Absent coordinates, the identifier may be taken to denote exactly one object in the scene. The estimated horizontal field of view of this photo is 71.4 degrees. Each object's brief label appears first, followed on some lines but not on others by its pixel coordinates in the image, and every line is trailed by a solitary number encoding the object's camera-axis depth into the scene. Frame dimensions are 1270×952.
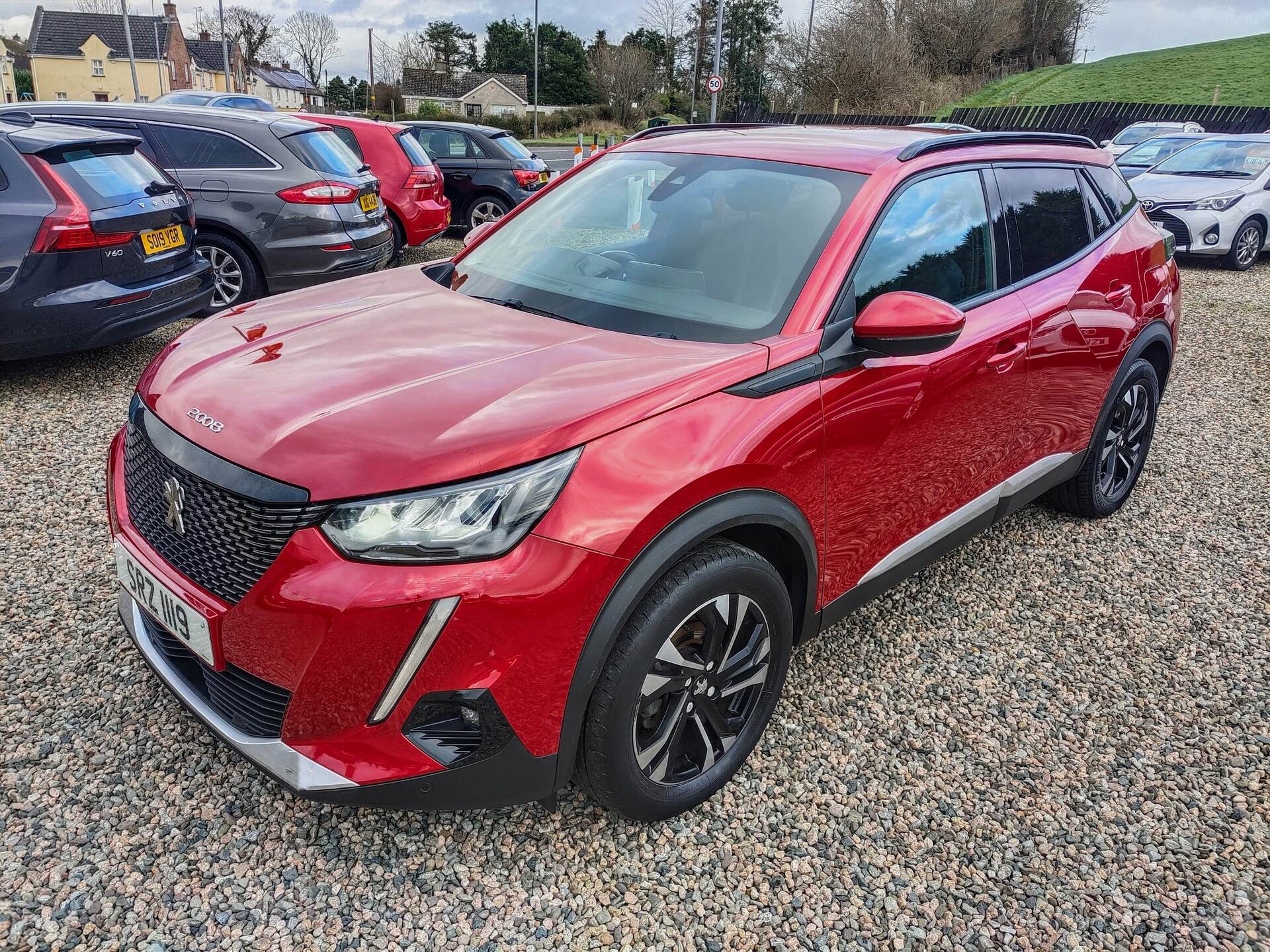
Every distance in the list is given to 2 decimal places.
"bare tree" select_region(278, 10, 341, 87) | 78.56
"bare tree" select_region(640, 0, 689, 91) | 62.56
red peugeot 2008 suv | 1.84
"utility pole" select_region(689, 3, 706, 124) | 60.75
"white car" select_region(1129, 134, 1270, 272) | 11.37
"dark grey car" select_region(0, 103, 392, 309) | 7.00
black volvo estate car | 4.86
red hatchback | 9.55
